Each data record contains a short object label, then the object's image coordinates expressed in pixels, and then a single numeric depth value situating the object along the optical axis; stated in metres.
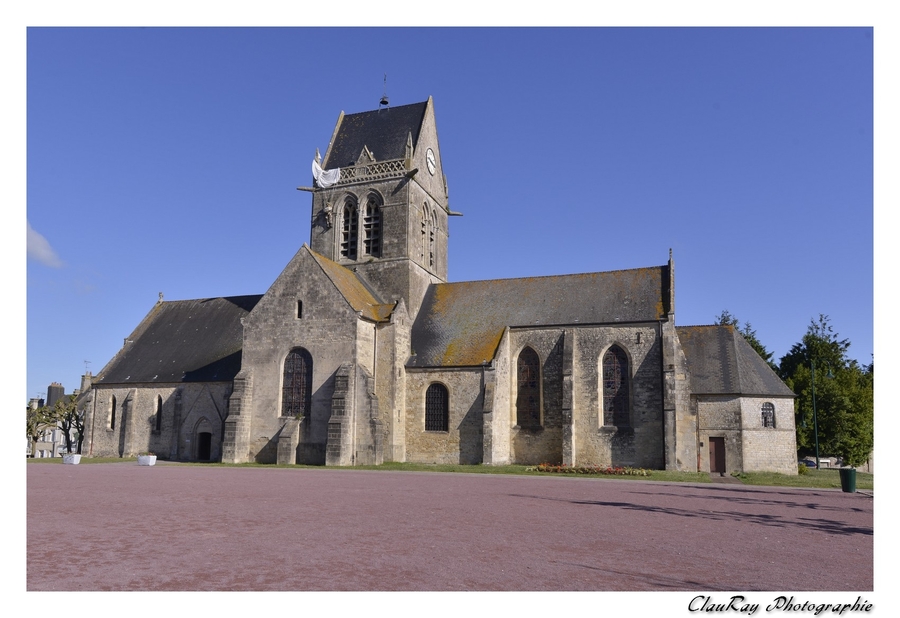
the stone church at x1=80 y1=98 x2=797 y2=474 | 31.91
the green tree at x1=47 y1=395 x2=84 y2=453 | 44.06
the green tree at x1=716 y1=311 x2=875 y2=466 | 43.28
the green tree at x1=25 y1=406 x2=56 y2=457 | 44.25
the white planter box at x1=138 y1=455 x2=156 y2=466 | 30.58
